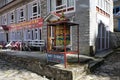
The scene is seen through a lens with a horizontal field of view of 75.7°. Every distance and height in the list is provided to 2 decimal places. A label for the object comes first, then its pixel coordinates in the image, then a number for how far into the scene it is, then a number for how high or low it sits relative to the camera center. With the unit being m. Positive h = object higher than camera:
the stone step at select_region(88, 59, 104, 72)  4.01 -1.41
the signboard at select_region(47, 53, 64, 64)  3.75 -0.95
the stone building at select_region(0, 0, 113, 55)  5.85 +1.94
